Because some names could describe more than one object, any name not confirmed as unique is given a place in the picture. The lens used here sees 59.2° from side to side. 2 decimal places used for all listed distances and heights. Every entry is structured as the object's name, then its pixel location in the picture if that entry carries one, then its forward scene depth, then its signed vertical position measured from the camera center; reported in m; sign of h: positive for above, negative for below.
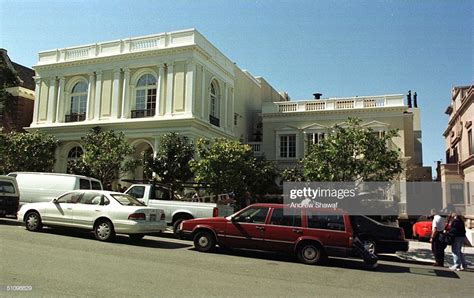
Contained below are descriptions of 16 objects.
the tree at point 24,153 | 26.06 +2.35
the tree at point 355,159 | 15.85 +1.52
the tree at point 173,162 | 22.27 +1.75
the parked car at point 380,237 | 13.62 -1.22
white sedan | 12.61 -0.70
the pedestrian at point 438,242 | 12.56 -1.24
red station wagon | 11.27 -0.99
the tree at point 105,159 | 22.73 +1.86
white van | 18.03 +0.30
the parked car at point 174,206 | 15.63 -0.42
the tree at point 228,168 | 18.38 +1.23
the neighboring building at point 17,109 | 33.91 +6.67
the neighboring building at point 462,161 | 27.22 +2.75
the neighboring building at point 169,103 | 27.58 +6.71
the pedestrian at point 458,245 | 11.97 -1.25
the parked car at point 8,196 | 16.44 -0.23
